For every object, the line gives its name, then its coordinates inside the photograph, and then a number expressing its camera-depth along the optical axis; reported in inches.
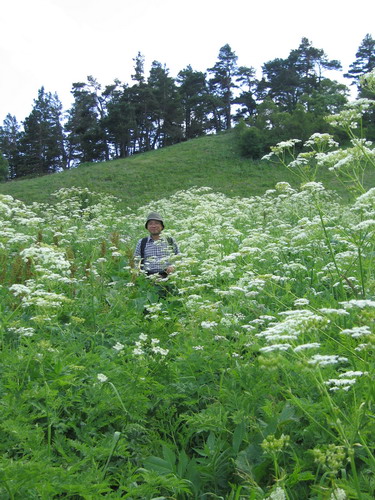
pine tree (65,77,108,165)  2378.2
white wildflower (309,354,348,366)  87.4
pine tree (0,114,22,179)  2646.7
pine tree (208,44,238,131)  2709.6
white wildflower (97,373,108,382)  139.3
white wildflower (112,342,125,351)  165.3
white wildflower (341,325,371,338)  90.3
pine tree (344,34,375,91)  2367.1
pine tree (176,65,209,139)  2529.5
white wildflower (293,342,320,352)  88.7
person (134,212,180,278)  327.9
